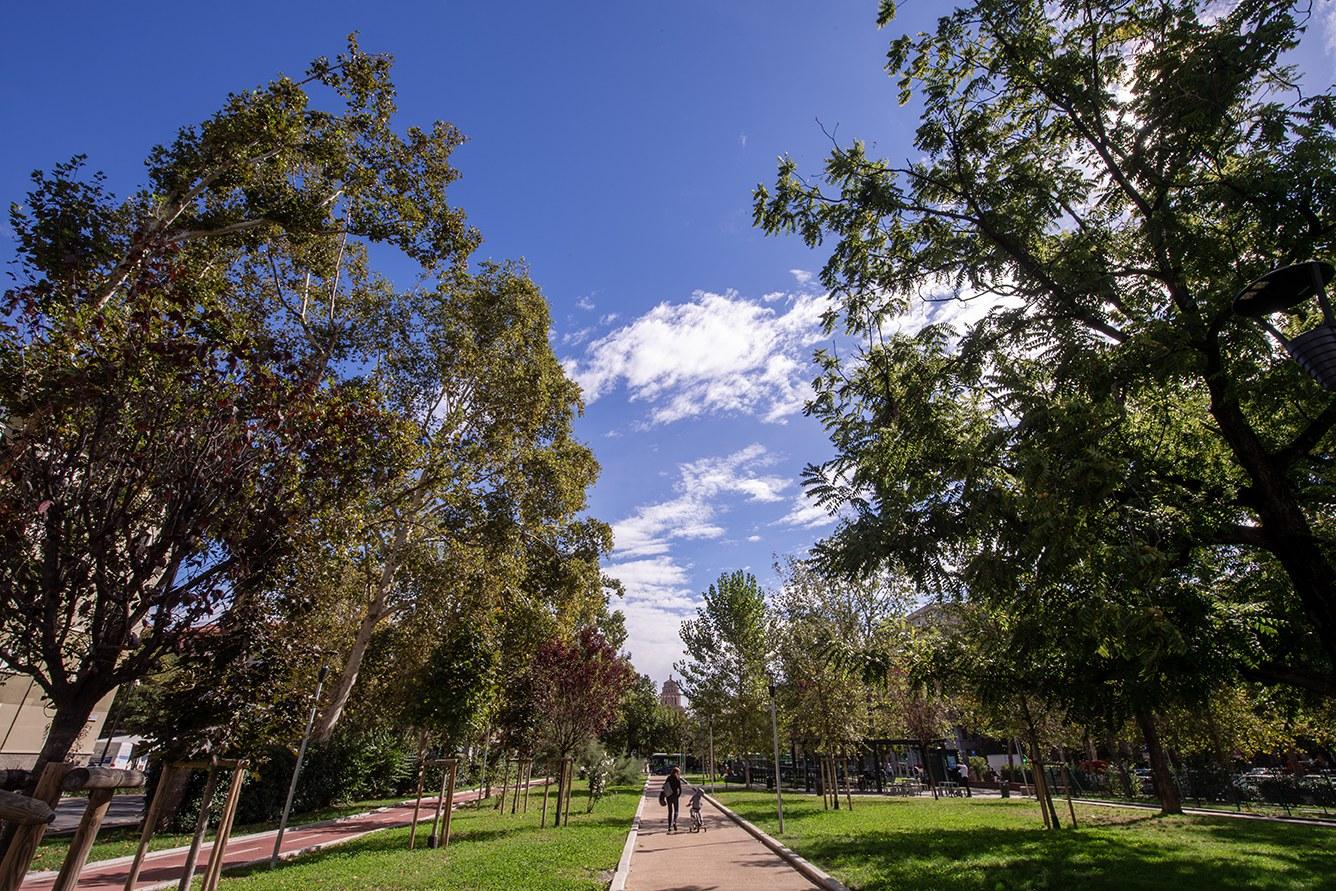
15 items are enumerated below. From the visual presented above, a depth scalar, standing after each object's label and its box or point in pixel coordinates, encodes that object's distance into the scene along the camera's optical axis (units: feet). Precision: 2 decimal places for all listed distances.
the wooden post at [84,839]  12.59
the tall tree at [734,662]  105.29
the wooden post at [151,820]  22.40
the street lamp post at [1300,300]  15.72
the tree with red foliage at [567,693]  61.82
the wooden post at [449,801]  43.36
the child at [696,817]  51.57
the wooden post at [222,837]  25.08
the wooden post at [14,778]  12.79
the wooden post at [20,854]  10.77
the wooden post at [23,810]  9.85
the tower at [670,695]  567.59
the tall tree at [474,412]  56.54
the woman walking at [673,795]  53.47
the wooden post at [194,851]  23.17
